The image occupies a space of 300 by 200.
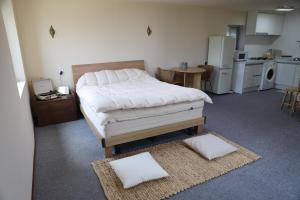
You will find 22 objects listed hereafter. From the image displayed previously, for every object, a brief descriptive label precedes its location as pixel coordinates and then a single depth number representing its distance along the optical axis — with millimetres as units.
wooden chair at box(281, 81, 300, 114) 4008
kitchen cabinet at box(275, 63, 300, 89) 5684
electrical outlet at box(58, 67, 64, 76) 3883
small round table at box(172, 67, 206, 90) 4582
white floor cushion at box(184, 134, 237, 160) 2530
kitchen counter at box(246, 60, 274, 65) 5437
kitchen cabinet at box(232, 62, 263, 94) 5449
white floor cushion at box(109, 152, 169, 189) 2021
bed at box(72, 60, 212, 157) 2471
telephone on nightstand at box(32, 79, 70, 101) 3568
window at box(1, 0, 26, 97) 2985
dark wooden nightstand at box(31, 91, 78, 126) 3441
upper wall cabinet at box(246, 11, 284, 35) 5746
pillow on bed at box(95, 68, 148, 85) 3824
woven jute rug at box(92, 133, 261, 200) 1955
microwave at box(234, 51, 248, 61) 5422
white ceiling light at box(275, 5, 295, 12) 4764
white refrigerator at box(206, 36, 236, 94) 5098
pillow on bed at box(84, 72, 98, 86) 3693
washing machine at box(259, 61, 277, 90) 5801
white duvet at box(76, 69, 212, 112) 2521
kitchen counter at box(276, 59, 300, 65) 5600
